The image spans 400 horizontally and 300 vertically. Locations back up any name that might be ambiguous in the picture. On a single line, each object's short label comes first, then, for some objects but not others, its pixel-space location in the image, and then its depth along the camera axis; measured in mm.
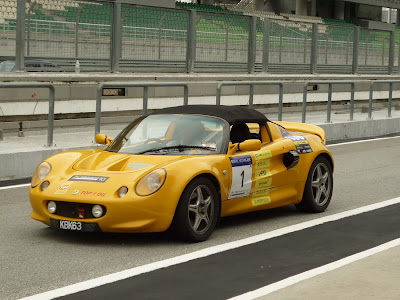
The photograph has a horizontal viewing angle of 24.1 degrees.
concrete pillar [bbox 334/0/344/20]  74125
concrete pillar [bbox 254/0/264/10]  67875
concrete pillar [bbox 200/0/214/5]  65375
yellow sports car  7984
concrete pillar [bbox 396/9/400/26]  82462
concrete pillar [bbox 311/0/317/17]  70938
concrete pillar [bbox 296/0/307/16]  69562
